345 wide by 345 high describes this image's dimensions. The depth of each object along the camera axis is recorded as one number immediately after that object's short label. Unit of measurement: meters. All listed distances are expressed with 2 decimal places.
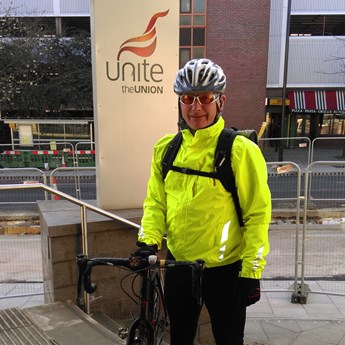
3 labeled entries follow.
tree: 21.78
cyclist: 2.01
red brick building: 21.95
